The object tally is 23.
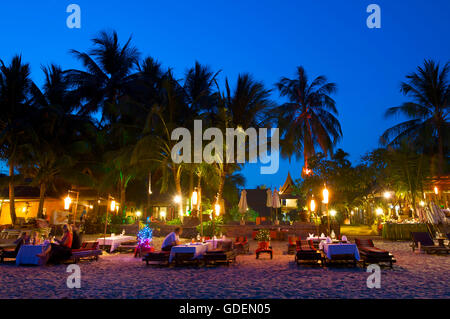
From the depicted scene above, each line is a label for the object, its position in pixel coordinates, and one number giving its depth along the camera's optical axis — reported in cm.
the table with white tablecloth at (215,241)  1095
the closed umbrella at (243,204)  1878
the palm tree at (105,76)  2516
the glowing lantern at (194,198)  1606
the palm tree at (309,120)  2655
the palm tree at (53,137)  2153
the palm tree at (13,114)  2036
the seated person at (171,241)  966
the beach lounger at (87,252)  951
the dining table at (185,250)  915
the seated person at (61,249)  921
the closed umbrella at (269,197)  1952
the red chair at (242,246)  1168
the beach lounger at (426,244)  1108
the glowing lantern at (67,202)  1308
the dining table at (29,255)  899
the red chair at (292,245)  1137
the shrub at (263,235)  1558
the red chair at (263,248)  1051
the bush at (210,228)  1702
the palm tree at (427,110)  2206
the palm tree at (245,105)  1884
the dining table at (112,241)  1229
